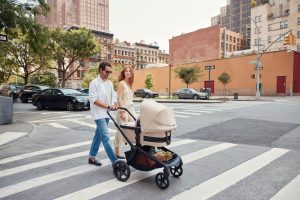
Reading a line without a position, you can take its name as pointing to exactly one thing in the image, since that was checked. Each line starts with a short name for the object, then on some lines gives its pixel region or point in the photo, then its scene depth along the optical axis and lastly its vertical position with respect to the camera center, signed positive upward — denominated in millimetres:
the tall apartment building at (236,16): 119938 +30276
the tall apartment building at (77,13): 169125 +42241
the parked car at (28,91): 28172 -297
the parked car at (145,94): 42938 -736
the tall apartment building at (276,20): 71938 +17444
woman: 5867 -88
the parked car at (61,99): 18547 -706
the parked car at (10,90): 33119 -269
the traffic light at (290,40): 25719 +4240
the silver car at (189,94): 36481 -620
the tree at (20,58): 43906 +4405
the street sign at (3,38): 9500 +1555
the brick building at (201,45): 76625 +11581
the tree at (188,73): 44031 +2294
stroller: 4516 -826
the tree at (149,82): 55938 +1228
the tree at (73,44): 43812 +6400
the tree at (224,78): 41938 +1549
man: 5426 -248
